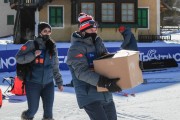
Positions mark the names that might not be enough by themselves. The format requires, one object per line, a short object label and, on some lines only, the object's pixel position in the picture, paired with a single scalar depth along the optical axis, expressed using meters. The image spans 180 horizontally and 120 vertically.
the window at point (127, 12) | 28.02
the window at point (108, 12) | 27.67
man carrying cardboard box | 4.24
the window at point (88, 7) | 27.49
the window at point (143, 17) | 30.44
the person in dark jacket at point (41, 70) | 6.03
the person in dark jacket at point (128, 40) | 12.77
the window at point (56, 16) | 28.81
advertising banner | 16.36
